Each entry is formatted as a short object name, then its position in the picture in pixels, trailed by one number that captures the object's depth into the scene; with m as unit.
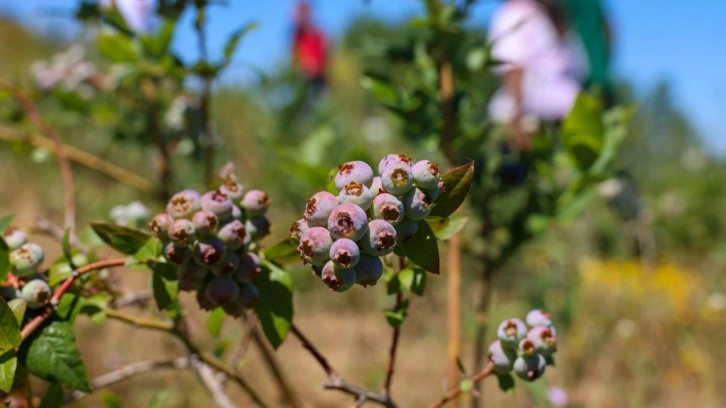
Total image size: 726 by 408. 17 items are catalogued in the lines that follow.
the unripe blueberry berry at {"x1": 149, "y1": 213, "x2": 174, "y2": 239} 0.58
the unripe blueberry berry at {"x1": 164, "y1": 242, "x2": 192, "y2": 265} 0.58
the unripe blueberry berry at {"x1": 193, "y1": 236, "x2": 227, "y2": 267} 0.57
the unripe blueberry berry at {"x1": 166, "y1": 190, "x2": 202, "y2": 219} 0.57
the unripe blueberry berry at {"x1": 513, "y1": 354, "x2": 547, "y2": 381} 0.62
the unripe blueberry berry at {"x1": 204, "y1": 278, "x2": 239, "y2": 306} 0.59
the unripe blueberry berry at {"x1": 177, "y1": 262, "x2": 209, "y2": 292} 0.59
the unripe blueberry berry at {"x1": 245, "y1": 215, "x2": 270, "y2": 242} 0.62
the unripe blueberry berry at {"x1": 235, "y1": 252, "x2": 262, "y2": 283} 0.60
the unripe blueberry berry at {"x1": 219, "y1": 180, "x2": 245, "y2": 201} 0.61
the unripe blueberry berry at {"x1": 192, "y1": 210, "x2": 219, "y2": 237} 0.56
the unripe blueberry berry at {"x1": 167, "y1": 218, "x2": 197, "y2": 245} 0.56
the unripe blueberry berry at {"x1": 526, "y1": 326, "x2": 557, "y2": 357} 0.62
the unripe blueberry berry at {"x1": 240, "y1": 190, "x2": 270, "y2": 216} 0.61
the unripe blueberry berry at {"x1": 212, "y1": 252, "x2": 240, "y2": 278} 0.58
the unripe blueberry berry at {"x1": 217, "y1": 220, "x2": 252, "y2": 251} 0.58
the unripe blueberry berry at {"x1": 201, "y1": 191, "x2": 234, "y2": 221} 0.58
